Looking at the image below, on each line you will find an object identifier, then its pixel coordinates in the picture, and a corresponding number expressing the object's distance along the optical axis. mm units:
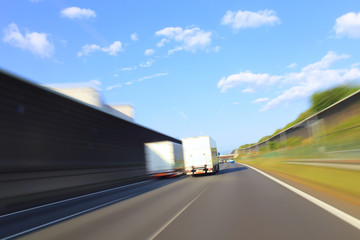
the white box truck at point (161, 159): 31359
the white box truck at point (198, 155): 28438
